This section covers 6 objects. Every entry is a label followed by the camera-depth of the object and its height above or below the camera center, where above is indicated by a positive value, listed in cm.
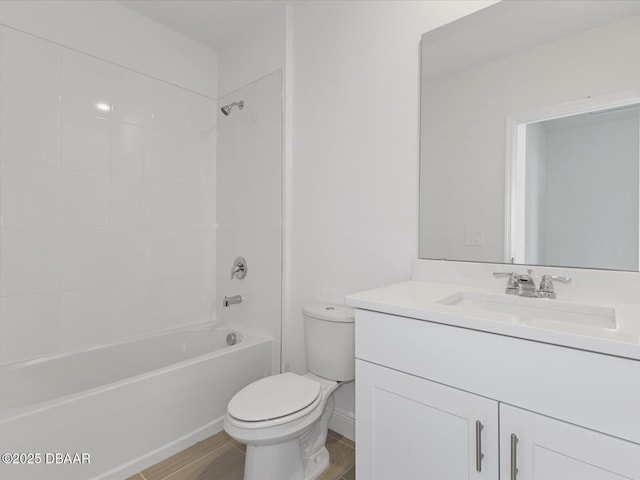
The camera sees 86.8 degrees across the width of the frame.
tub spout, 225 -41
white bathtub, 128 -77
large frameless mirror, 111 +39
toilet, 125 -66
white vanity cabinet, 72 -42
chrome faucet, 117 -16
